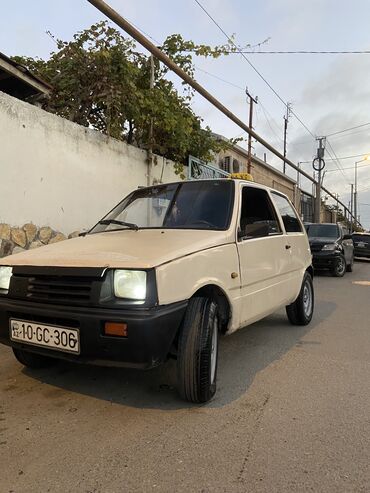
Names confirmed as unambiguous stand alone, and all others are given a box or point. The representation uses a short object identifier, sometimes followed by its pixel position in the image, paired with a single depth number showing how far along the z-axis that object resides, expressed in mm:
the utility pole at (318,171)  32747
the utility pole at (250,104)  23359
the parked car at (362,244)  20312
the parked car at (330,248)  13345
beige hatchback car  3010
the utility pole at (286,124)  42125
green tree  10047
